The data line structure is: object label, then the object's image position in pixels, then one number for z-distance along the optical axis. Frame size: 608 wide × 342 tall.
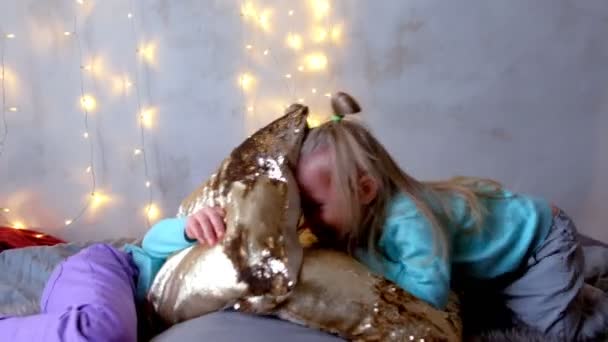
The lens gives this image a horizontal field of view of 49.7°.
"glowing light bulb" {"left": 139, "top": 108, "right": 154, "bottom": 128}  2.04
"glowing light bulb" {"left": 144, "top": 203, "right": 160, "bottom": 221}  2.10
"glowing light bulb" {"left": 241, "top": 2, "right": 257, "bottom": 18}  2.02
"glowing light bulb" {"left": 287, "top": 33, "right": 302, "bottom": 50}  2.03
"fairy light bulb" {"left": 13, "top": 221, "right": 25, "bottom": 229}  2.04
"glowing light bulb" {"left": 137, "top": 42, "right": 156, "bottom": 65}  2.01
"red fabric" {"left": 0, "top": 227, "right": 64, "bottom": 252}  1.79
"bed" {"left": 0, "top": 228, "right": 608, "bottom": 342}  0.96
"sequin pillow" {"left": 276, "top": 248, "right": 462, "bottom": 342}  1.00
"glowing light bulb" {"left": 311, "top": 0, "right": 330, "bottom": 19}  2.01
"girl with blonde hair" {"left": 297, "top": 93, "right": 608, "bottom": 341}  1.14
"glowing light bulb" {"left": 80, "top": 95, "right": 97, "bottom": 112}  2.01
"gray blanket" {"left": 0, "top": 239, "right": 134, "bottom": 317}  1.33
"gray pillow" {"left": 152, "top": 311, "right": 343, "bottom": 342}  0.95
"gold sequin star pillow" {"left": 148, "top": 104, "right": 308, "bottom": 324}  1.01
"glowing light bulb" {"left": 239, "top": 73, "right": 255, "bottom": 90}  2.04
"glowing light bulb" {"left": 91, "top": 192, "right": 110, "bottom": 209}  2.06
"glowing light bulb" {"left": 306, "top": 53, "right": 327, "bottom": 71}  2.03
